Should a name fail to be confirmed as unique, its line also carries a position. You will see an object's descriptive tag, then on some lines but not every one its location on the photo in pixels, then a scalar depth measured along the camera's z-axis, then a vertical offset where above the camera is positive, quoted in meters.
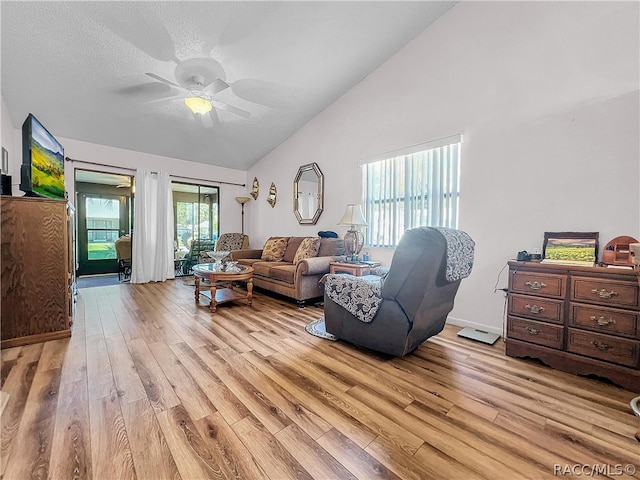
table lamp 3.32 +0.05
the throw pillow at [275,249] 4.53 -0.28
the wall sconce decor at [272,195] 5.46 +0.82
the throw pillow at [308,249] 3.80 -0.22
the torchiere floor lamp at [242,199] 6.05 +0.79
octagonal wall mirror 4.42 +0.71
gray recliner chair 1.74 -0.45
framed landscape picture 1.97 -0.09
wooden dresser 1.64 -0.57
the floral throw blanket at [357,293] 2.00 -0.48
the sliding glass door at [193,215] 5.97 +0.41
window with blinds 2.92 +0.57
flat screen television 2.09 +0.61
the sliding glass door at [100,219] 6.09 +0.32
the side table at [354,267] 3.20 -0.41
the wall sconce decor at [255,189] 5.98 +1.03
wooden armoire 2.10 -0.34
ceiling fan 2.88 +1.73
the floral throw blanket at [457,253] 1.73 -0.12
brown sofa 3.40 -0.52
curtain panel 4.86 +0.06
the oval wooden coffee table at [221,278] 3.14 -0.56
